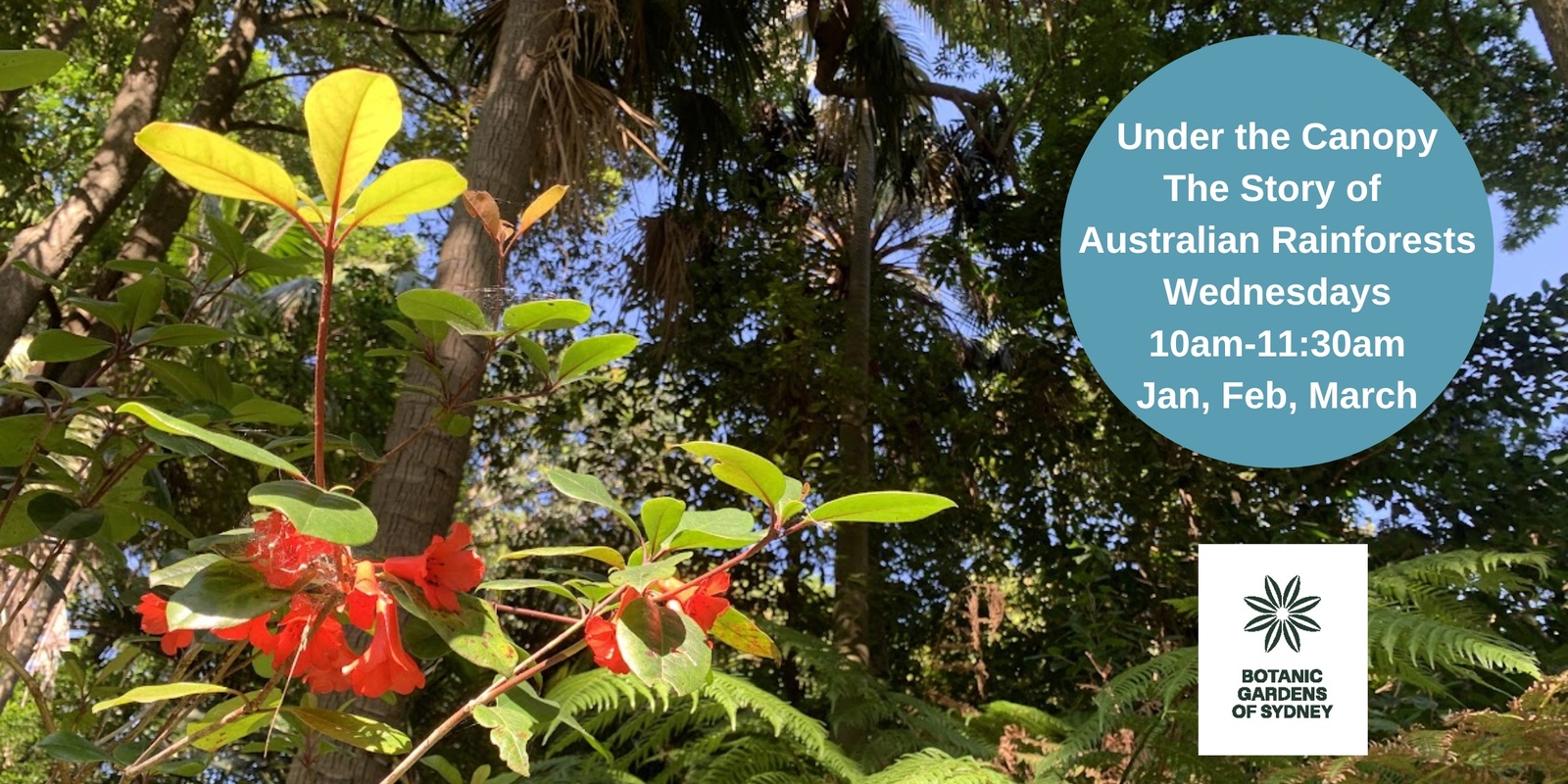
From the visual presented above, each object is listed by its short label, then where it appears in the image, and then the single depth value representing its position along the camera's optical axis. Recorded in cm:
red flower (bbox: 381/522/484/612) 54
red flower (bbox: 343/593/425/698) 51
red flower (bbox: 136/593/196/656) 59
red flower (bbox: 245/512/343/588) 51
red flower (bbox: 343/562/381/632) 51
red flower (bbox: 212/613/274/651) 54
